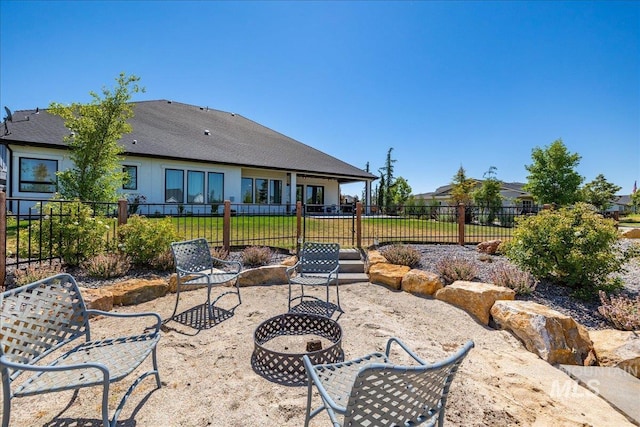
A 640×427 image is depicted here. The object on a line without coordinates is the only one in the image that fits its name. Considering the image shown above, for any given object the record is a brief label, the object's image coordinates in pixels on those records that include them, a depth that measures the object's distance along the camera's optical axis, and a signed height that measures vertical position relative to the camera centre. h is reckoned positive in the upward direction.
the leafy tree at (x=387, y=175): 37.69 +5.00
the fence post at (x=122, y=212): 5.88 -0.03
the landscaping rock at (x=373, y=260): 6.43 -1.07
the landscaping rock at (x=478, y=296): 4.55 -1.35
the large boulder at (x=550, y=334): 3.60 -1.57
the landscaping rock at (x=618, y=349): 3.36 -1.65
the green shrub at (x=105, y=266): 5.01 -0.98
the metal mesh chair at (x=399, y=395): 1.26 -0.86
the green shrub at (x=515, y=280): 4.96 -1.16
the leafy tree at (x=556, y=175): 22.58 +3.06
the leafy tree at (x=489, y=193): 23.48 +1.67
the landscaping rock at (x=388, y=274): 5.73 -1.24
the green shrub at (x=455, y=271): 5.51 -1.11
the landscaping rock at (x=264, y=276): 5.83 -1.31
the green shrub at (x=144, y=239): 5.47 -0.54
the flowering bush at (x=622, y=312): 3.96 -1.39
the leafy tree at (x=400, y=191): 32.23 +2.49
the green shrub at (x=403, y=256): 6.46 -0.98
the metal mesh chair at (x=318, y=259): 5.05 -0.83
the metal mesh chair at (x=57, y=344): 1.78 -0.98
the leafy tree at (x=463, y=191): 26.89 +2.09
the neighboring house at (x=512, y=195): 34.22 +2.46
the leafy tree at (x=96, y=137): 9.81 +2.52
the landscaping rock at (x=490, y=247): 7.53 -0.87
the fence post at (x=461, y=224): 8.66 -0.32
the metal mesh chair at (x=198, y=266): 4.31 -0.91
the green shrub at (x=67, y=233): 5.00 -0.40
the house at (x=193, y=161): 12.23 +2.64
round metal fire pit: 2.76 -1.44
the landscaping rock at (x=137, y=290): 4.60 -1.32
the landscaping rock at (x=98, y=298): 4.10 -1.28
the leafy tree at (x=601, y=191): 36.75 +3.34
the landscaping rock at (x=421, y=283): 5.35 -1.30
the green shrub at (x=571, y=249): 4.88 -0.62
